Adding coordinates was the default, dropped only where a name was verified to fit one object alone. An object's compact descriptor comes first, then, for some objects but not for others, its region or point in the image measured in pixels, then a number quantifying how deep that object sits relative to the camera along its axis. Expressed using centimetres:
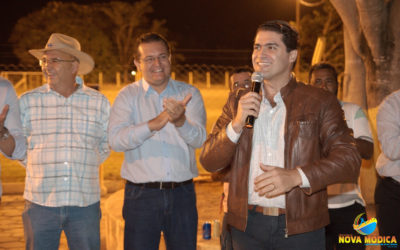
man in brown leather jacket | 251
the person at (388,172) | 366
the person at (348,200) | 371
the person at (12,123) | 346
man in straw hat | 354
